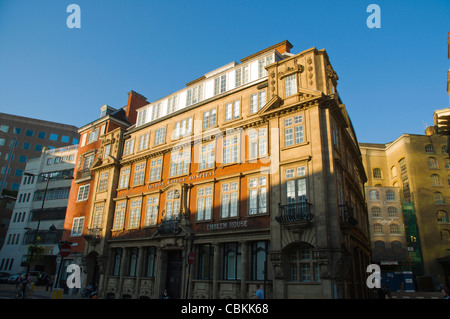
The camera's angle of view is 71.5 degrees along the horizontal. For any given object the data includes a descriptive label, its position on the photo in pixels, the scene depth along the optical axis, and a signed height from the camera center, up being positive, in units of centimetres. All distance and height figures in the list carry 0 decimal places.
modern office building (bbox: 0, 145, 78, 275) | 4791 +881
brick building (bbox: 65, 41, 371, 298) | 1945 +616
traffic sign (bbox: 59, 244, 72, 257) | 1518 +95
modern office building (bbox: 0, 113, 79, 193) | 8044 +3321
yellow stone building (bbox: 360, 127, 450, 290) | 5266 +1383
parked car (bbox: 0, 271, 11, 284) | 4325 -125
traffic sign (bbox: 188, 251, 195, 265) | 1817 +94
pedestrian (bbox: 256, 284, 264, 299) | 1770 -91
